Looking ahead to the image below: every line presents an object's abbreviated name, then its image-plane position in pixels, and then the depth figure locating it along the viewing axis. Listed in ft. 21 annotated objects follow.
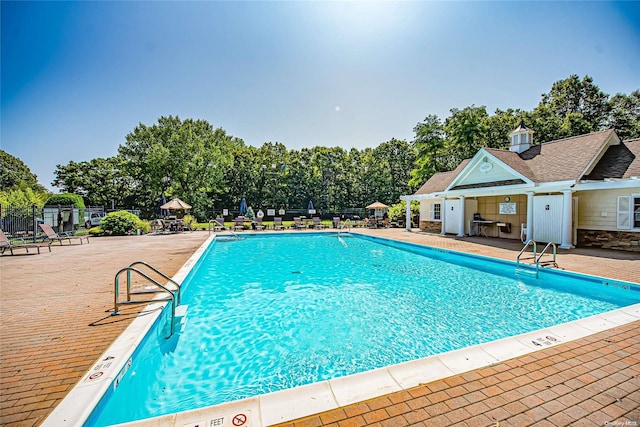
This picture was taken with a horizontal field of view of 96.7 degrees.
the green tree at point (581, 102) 86.28
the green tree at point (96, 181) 113.29
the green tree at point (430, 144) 86.48
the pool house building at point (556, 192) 32.45
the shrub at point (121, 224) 50.39
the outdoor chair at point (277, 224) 63.78
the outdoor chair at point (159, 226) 57.52
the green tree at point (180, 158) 85.61
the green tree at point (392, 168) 102.27
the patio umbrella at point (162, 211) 79.42
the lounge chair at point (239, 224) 63.46
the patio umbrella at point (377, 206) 70.95
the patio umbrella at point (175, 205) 59.09
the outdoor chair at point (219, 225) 61.82
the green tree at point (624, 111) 82.11
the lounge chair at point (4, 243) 28.50
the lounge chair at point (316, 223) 67.81
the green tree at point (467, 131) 80.12
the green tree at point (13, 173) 127.95
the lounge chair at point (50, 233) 36.65
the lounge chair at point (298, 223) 65.62
